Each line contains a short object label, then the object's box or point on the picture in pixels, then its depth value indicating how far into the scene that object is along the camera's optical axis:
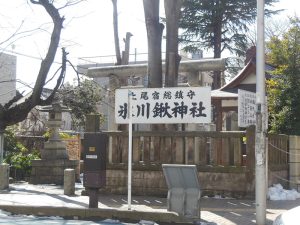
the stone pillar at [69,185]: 13.97
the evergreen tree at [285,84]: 18.16
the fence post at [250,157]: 12.94
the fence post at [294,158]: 15.37
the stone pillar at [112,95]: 21.08
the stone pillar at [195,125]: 13.65
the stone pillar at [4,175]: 15.17
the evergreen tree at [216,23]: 32.25
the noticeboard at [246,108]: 11.73
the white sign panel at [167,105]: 12.35
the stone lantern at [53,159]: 18.00
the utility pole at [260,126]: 9.73
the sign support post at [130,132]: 10.73
